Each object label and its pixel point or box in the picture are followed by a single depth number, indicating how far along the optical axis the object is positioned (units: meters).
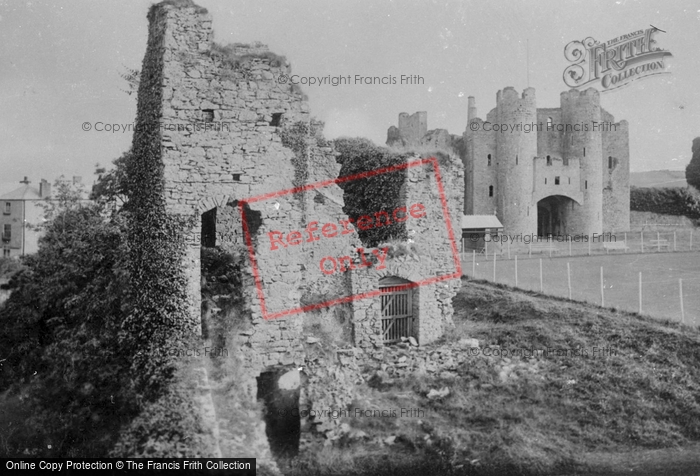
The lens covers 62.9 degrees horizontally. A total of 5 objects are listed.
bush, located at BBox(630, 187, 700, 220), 52.62
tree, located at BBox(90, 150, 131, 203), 23.05
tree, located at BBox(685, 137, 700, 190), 55.75
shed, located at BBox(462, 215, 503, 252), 39.38
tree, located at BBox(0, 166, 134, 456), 11.90
